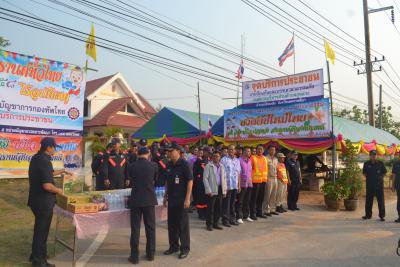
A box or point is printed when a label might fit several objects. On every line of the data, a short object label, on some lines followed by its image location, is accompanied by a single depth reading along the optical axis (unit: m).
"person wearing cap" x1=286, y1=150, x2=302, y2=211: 11.07
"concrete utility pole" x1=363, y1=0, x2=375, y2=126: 22.17
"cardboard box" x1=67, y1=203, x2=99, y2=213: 5.29
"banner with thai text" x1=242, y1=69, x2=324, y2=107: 13.18
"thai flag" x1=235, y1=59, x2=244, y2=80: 20.79
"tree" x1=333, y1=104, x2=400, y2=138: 49.94
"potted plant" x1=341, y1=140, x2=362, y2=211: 11.11
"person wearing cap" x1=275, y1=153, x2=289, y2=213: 10.29
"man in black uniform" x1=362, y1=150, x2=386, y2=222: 9.53
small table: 5.25
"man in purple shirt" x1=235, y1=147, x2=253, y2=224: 8.87
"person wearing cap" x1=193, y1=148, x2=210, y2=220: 8.47
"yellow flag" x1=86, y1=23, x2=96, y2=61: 13.98
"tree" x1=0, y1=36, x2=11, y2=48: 23.38
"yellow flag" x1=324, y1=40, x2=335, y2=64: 13.65
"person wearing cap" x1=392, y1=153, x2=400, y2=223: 9.32
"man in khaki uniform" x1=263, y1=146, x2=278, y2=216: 9.81
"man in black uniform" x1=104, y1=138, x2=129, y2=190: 8.49
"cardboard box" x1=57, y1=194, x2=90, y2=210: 5.52
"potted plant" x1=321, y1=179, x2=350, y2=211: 11.09
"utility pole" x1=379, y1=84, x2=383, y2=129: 31.40
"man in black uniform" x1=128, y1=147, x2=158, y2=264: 5.60
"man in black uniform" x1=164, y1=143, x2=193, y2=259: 5.89
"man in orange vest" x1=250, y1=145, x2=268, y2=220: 9.28
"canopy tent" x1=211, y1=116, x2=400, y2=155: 12.55
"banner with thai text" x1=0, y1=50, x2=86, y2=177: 11.67
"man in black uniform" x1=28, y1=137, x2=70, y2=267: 5.14
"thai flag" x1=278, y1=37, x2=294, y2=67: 17.99
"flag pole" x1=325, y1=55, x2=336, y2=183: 11.79
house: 25.18
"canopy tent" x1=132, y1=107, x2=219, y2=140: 16.66
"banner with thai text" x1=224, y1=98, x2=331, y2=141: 12.56
